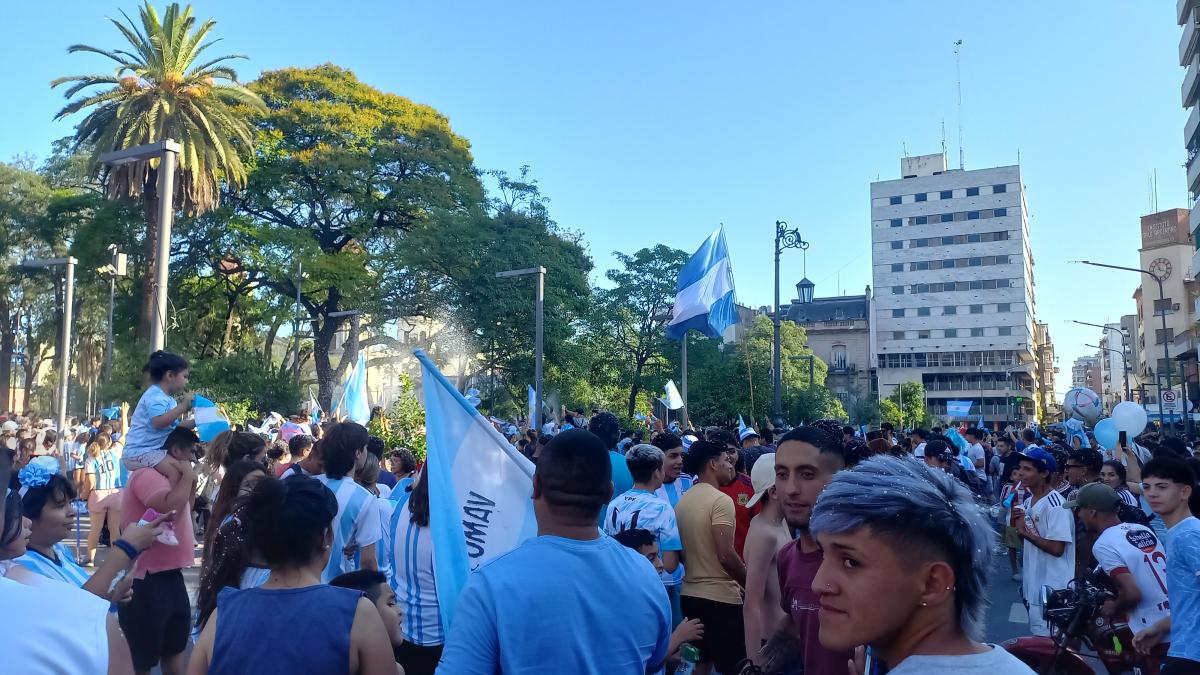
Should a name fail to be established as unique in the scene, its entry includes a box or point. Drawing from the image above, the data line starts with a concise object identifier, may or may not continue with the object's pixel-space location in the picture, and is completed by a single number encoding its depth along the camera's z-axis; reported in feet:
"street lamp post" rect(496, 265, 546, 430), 71.05
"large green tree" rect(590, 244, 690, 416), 147.33
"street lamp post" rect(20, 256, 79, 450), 66.90
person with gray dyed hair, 5.79
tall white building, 289.74
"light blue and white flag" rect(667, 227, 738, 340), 65.92
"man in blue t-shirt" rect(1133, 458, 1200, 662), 14.12
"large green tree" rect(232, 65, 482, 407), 119.24
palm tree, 90.74
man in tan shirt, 17.70
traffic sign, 95.01
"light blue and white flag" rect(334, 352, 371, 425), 41.39
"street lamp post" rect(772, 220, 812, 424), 69.56
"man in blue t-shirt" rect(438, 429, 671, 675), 8.09
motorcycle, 17.11
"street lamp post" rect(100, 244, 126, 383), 62.63
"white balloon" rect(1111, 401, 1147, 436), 44.65
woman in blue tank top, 9.12
